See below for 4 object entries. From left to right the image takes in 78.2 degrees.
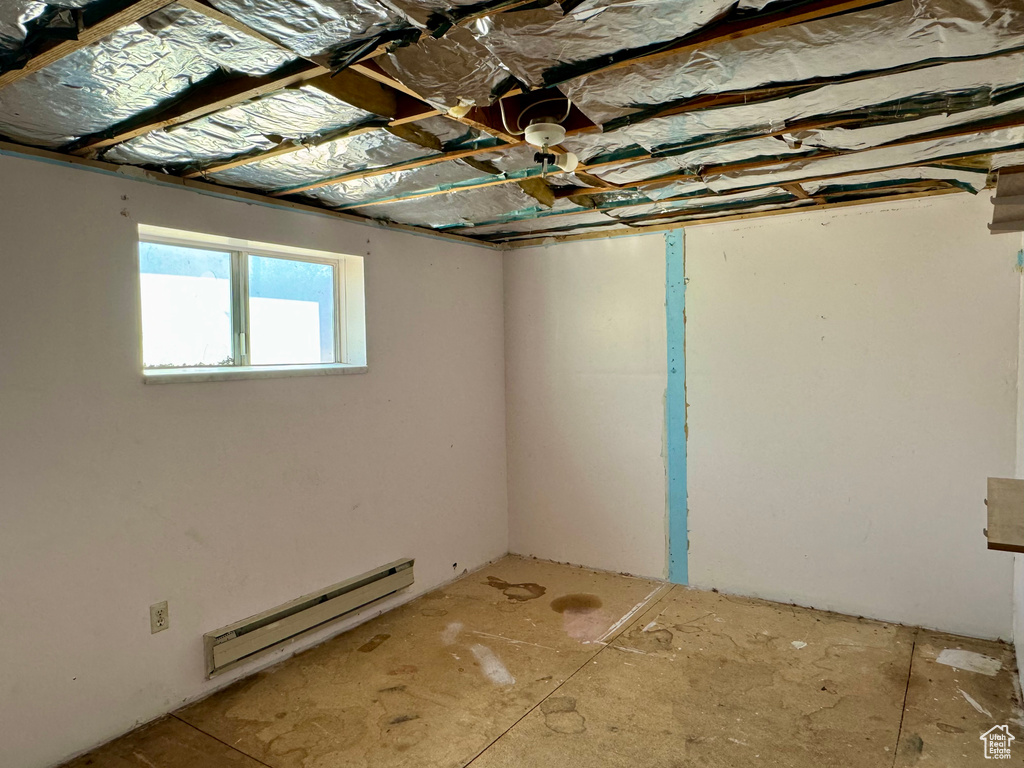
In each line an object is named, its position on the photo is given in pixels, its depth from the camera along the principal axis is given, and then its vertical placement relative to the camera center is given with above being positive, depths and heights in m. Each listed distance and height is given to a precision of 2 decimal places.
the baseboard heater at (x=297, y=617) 2.80 -1.21
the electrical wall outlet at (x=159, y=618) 2.59 -1.02
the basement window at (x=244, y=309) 2.75 +0.31
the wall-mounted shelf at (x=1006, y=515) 1.64 -0.43
